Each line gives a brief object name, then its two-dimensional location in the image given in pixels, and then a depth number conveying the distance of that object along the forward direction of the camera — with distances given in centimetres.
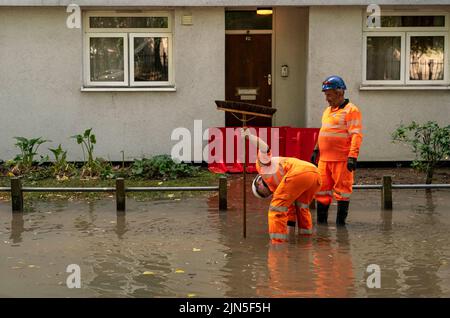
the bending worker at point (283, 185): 998
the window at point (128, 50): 1741
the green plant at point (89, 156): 1580
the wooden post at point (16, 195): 1235
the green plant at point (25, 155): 1621
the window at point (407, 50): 1734
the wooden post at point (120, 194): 1233
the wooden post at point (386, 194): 1239
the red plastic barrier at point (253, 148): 1638
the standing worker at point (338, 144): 1105
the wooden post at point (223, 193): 1234
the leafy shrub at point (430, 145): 1479
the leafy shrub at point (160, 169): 1565
